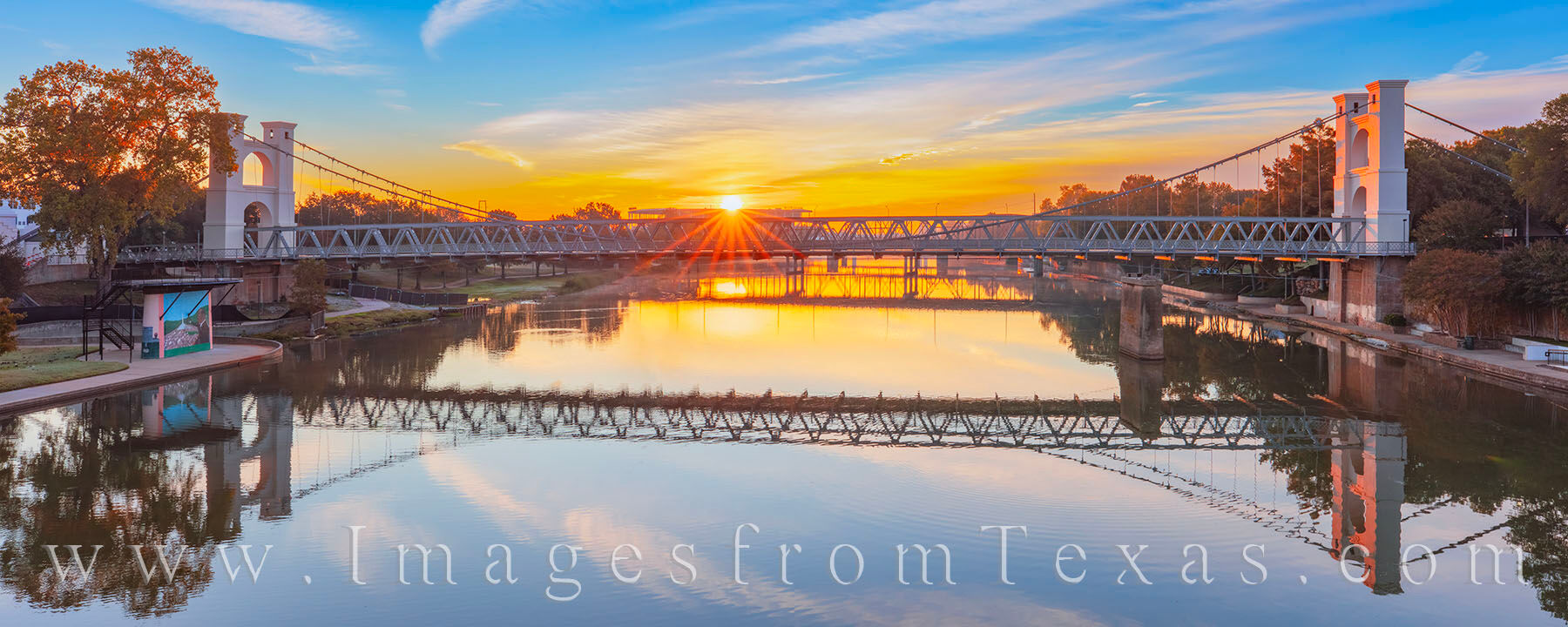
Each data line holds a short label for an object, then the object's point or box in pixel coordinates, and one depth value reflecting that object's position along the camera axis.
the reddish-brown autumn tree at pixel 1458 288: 49.56
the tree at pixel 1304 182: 80.38
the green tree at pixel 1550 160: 51.88
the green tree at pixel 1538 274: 46.41
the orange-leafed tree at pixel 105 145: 53.41
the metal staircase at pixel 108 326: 43.38
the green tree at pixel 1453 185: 70.94
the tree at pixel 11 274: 53.47
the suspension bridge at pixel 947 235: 63.38
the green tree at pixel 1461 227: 59.03
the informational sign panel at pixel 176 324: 44.44
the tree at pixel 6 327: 35.68
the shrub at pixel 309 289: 60.00
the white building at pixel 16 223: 74.75
